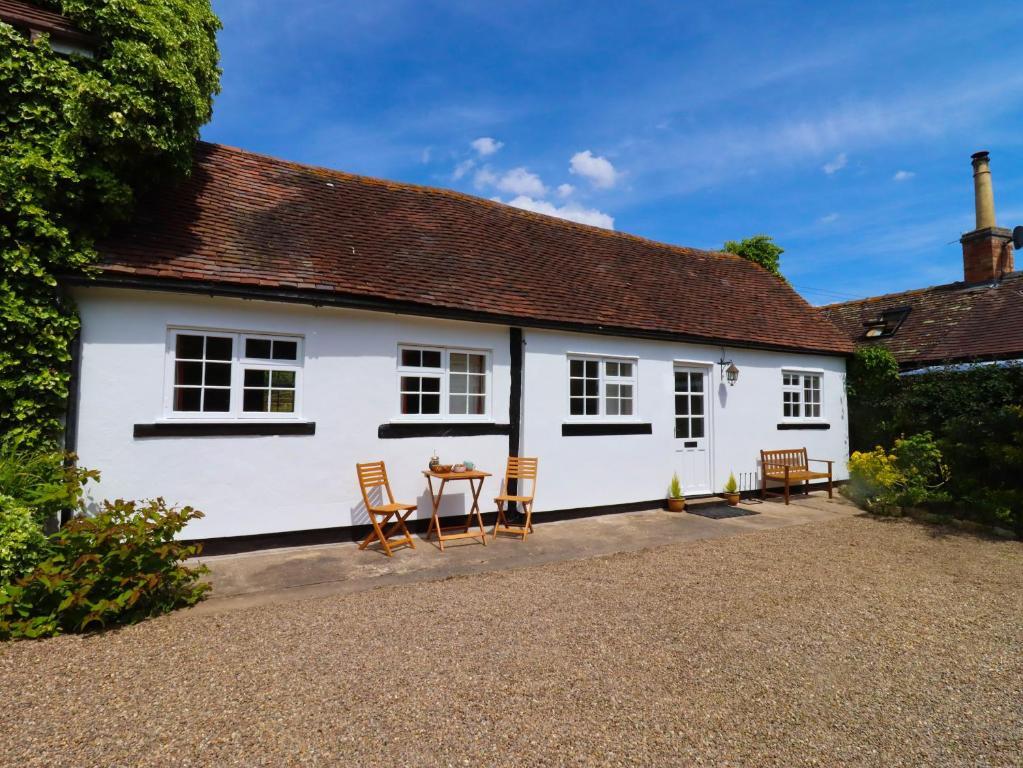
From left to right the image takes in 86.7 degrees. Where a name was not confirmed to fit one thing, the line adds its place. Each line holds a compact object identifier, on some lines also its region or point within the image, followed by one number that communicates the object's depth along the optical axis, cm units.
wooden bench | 1042
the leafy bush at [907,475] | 931
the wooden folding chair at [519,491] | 776
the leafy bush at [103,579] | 416
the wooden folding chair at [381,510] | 654
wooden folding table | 686
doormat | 923
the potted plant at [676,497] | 952
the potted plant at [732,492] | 1013
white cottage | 620
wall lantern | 1036
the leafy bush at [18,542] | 419
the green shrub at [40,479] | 480
